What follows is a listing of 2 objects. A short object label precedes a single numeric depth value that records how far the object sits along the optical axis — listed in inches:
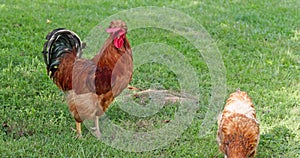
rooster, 167.5
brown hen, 149.9
